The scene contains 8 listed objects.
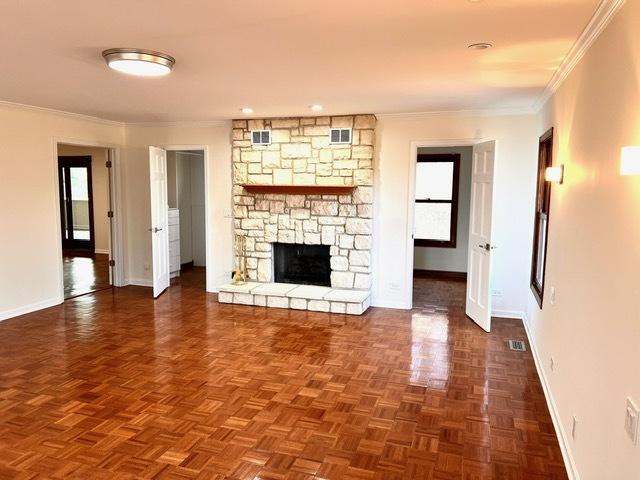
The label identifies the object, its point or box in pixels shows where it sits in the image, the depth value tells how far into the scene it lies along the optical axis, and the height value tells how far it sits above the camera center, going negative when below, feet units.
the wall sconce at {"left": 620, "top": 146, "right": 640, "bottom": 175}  4.98 +0.42
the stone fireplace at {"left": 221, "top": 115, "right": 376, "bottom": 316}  18.34 +0.12
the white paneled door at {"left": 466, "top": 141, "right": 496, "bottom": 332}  15.46 -1.35
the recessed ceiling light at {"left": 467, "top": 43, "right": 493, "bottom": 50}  9.18 +2.97
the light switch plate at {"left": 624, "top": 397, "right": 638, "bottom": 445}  4.99 -2.39
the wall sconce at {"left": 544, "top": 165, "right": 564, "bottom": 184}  10.48 +0.58
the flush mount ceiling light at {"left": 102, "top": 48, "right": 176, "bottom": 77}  9.66 +2.76
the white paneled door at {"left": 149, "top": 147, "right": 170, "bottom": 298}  19.48 -1.03
